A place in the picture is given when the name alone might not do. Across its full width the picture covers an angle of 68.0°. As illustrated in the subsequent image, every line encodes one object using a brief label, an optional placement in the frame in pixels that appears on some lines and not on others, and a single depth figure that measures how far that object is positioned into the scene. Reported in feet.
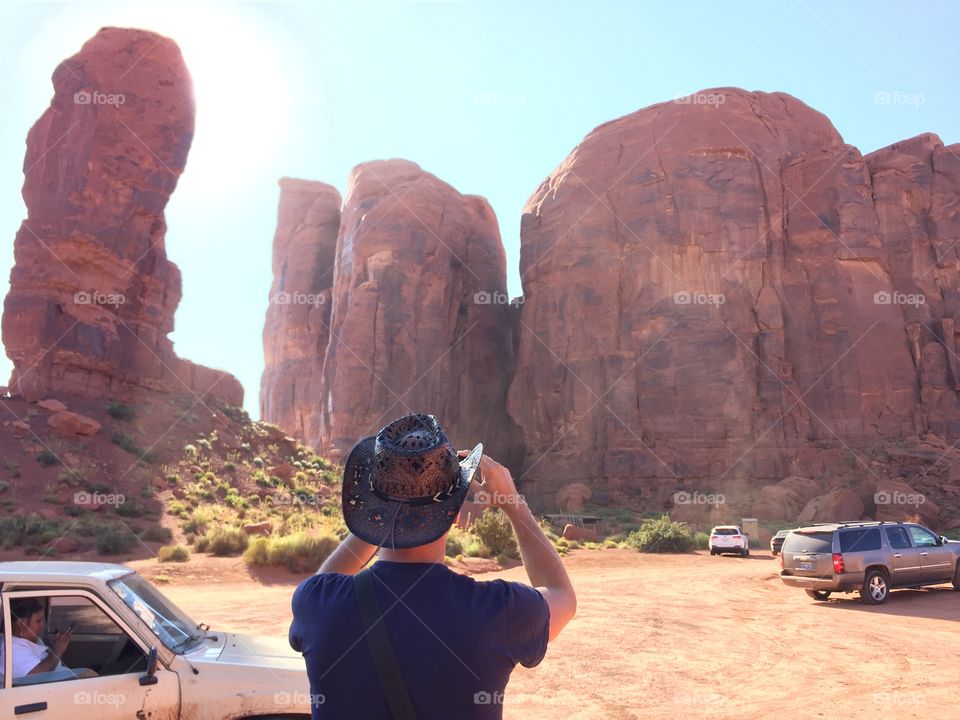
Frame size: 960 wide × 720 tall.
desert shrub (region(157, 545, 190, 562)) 62.28
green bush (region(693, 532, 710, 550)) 92.81
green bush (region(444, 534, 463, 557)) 66.80
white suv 81.61
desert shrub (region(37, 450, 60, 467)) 90.53
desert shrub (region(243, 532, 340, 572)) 58.29
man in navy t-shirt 5.87
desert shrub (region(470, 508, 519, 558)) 69.77
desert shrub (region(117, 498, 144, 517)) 83.87
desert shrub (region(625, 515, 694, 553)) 86.74
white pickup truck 12.35
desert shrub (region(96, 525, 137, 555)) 66.03
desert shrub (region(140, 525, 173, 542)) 74.69
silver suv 43.91
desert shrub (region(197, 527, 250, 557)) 66.95
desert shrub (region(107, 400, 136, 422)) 107.86
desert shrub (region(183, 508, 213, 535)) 81.00
